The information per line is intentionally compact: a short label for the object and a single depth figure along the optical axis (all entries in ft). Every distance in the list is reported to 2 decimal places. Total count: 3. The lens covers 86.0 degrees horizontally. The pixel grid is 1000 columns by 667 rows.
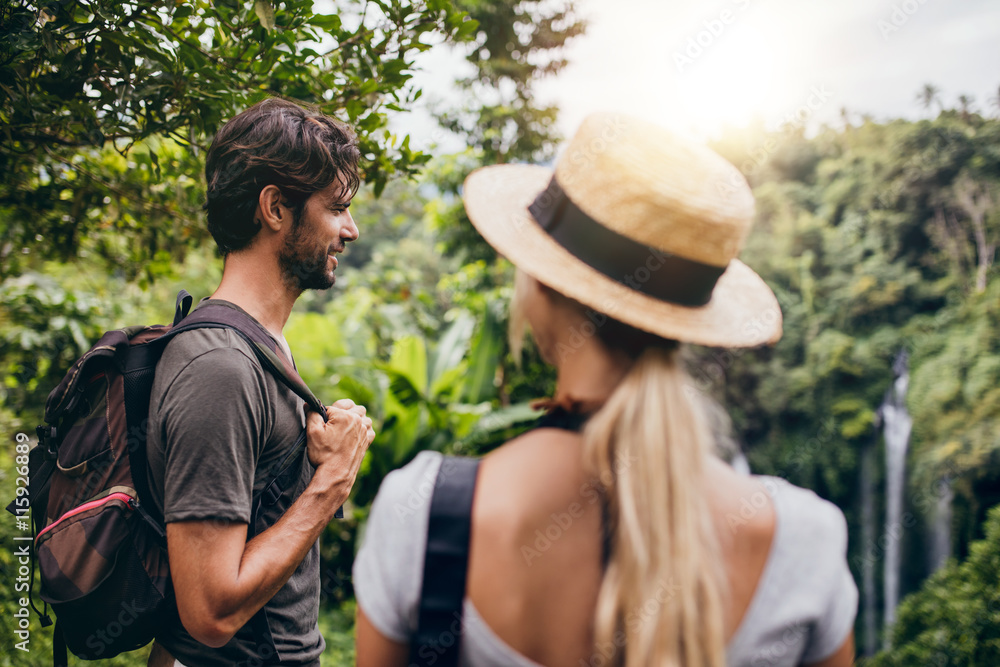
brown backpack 3.73
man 3.60
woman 2.76
